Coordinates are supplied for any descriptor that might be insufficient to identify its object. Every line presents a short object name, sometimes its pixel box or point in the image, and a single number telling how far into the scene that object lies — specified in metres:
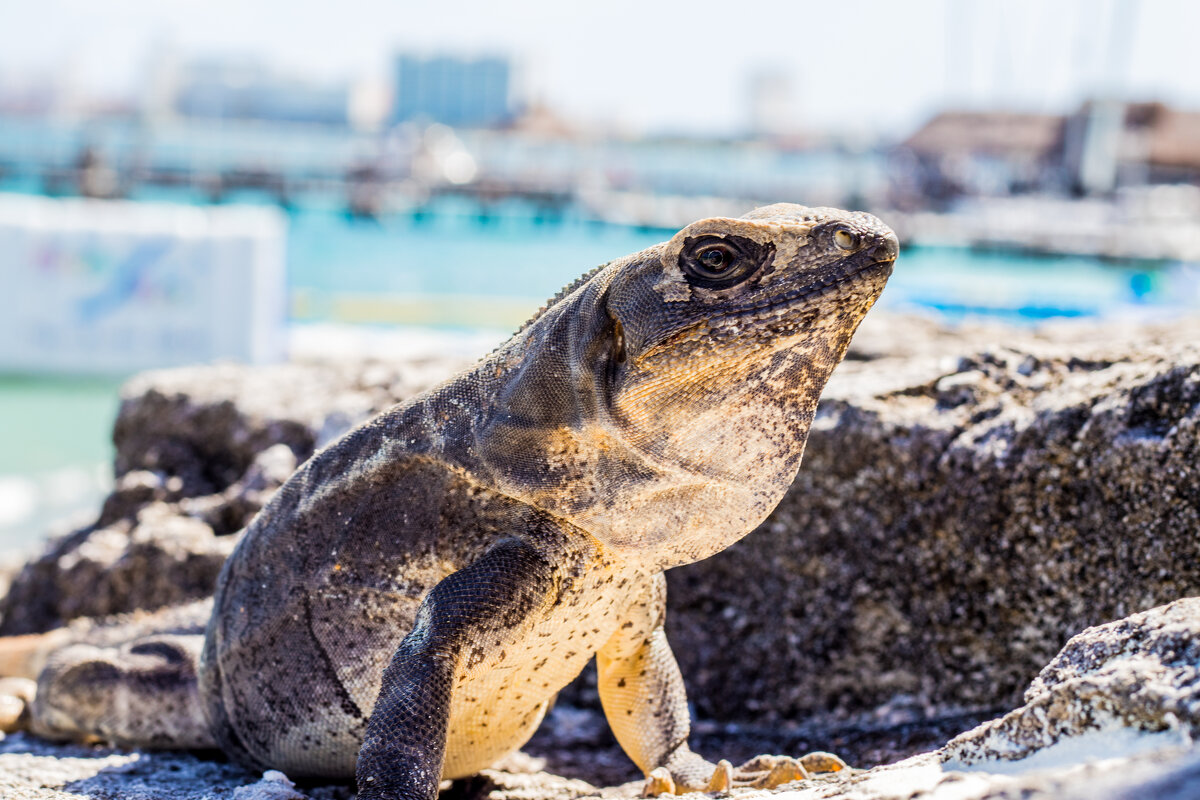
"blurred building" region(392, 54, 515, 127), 119.19
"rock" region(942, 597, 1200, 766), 1.75
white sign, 14.41
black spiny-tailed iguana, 2.22
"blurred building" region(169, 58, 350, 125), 115.62
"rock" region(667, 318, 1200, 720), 2.98
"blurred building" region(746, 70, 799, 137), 132.75
